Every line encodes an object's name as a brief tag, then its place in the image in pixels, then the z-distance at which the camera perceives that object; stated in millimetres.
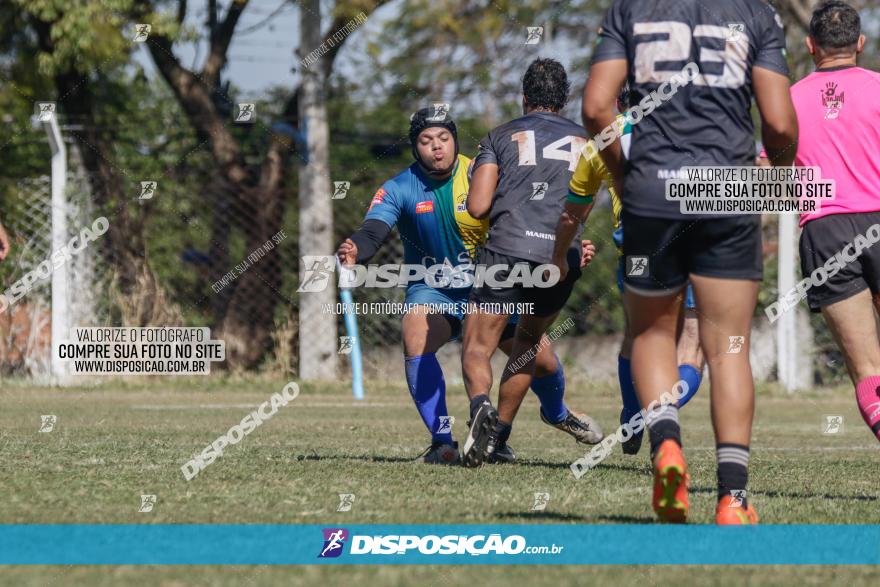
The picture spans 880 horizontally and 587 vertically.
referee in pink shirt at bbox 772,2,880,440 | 12227
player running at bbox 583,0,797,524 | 9258
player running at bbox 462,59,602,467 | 13844
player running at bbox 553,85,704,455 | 12250
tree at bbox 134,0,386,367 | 33875
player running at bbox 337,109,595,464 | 14766
